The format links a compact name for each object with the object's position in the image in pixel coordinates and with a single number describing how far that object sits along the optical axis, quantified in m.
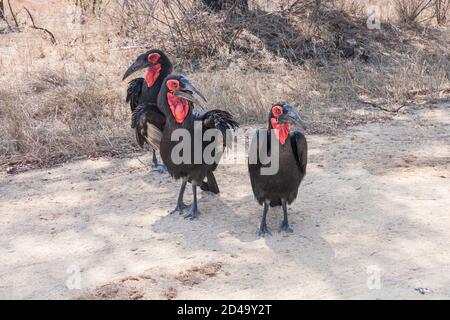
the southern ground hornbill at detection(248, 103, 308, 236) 4.02
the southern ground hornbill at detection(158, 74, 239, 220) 4.47
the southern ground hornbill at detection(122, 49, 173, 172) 4.75
